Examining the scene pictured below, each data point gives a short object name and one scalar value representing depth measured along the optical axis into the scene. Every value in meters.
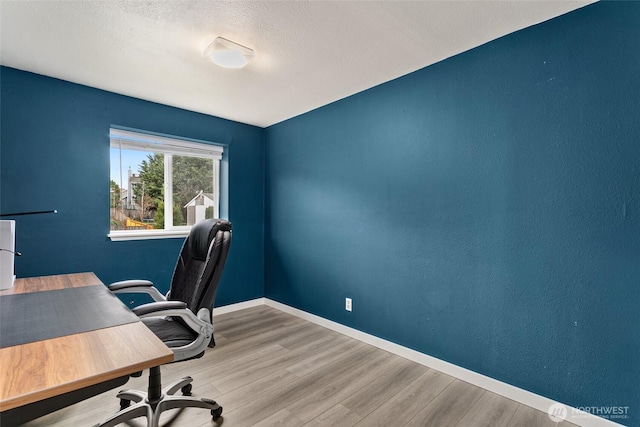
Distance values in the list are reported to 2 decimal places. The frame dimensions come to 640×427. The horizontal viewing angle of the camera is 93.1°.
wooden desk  0.81
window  3.00
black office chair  1.55
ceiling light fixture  2.01
